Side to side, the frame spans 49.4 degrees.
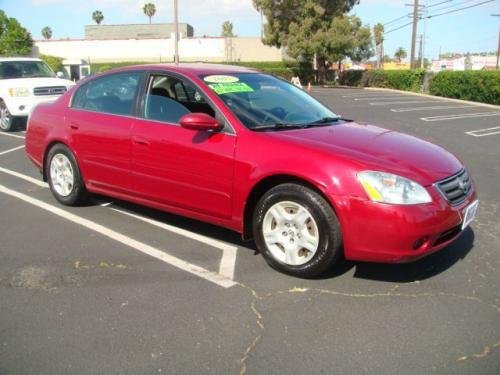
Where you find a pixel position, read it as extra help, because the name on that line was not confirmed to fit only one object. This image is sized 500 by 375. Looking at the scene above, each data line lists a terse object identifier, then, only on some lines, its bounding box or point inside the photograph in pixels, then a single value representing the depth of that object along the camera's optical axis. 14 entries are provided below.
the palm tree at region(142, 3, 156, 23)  106.12
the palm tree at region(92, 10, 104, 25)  109.44
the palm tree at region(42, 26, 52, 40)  123.00
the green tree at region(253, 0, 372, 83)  41.38
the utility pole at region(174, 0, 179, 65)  25.87
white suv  12.30
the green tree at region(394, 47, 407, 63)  127.88
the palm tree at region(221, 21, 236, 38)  114.61
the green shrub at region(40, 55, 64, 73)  48.16
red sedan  3.68
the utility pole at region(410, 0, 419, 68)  40.31
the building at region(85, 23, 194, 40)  81.19
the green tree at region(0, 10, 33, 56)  56.84
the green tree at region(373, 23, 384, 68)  71.06
